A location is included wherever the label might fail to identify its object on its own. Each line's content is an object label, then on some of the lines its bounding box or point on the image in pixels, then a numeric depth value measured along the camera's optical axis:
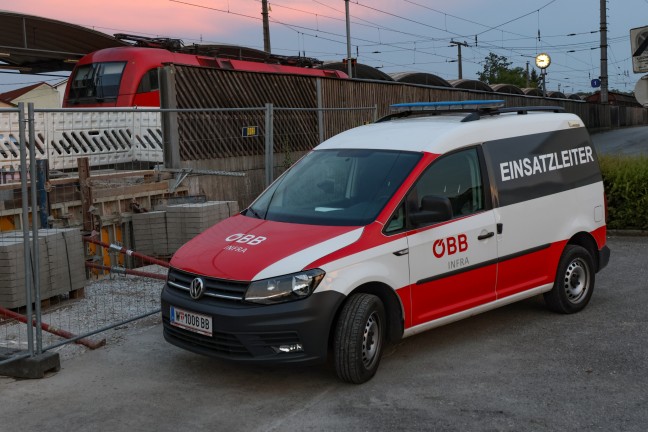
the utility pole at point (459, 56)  58.24
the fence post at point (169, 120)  12.42
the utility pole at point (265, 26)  36.33
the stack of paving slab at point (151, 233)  10.44
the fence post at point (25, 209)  5.73
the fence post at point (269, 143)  9.28
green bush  11.91
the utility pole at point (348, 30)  32.42
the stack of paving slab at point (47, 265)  7.60
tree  86.56
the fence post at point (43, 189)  9.22
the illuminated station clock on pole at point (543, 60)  33.69
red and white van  5.27
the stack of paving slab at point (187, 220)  10.23
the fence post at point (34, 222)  5.80
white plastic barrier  13.15
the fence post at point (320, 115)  14.34
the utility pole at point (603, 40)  36.78
